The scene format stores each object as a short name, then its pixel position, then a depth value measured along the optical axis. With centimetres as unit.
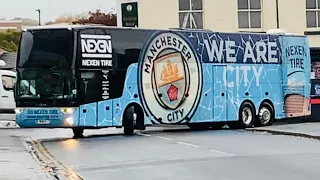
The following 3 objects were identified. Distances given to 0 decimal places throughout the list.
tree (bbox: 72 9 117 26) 7469
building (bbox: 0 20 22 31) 11363
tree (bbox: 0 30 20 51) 7625
